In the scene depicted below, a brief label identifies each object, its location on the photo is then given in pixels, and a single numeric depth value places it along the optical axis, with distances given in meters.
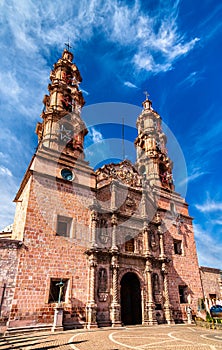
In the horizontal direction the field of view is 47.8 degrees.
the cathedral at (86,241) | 13.82
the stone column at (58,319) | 12.63
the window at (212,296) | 22.31
